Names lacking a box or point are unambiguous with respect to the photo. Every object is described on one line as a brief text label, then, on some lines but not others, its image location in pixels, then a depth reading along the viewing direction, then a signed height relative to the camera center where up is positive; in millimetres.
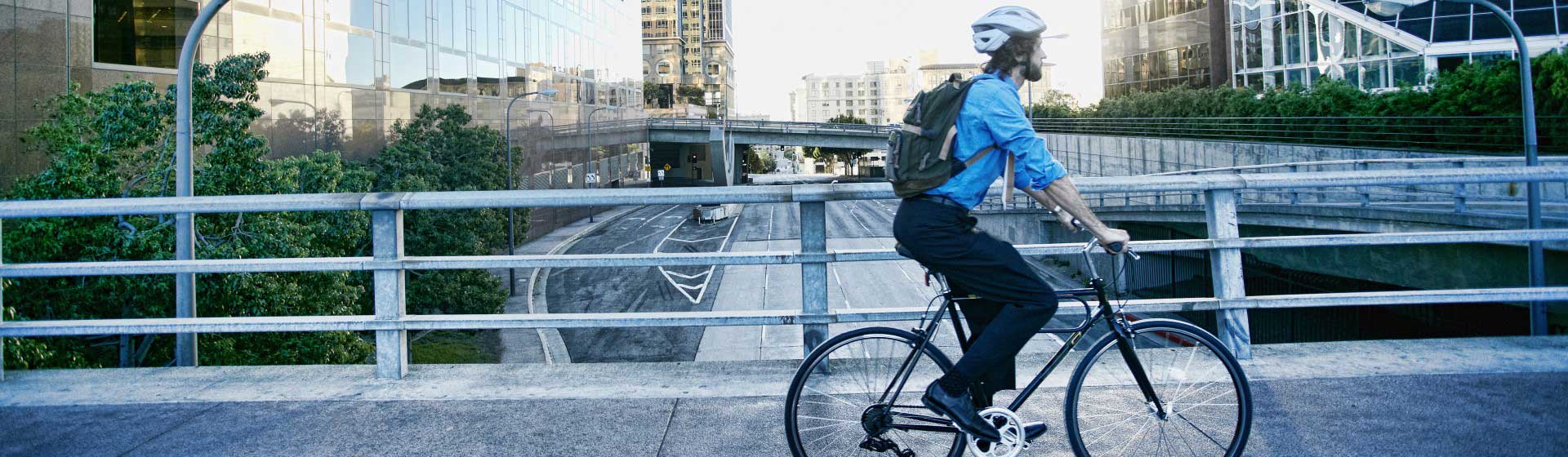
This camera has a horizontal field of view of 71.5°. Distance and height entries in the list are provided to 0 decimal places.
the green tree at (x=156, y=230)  12797 +551
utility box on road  73125 +3100
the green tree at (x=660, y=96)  150625 +23150
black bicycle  4027 -542
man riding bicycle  3807 +117
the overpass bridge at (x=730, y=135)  93125 +10765
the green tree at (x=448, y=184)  28953 +2547
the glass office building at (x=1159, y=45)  57938 +11481
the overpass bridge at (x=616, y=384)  4707 -641
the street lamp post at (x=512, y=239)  40719 +958
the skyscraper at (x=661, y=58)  194250 +36292
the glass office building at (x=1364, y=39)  39406 +8124
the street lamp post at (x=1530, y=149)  7059 +1196
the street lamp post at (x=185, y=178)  9711 +962
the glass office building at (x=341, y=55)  22391 +6886
